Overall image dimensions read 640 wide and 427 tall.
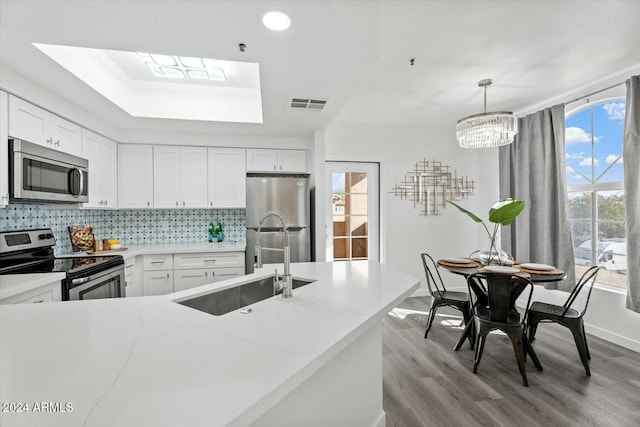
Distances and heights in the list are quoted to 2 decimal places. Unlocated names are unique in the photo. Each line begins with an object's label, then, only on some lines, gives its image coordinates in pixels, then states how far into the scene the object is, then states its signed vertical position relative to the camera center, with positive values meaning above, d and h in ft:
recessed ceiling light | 5.45 +3.47
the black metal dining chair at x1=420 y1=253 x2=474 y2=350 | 9.96 -2.89
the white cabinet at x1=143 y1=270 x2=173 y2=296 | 12.11 -2.59
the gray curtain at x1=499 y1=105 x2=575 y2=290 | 11.74 +0.89
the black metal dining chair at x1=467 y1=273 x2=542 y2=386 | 7.80 -2.81
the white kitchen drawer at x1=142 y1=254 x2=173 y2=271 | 12.08 -1.80
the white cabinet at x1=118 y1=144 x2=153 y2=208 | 12.82 +1.64
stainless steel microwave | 7.53 +1.13
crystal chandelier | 10.04 +2.76
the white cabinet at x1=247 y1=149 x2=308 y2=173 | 13.88 +2.41
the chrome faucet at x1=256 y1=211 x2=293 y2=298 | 4.94 -1.01
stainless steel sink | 5.26 -1.51
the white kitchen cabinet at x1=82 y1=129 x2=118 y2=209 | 10.93 +1.76
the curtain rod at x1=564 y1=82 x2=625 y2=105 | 10.26 +4.13
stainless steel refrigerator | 12.67 +0.09
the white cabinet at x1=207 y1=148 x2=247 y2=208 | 13.53 +1.61
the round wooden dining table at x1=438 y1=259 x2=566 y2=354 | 8.04 -1.76
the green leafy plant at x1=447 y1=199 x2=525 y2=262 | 9.41 +0.04
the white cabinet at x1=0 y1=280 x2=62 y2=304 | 6.07 -1.64
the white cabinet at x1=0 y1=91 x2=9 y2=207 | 7.27 +1.56
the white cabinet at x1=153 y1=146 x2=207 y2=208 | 13.12 +1.62
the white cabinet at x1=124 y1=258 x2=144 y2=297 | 11.02 -2.33
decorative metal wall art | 16.01 +1.35
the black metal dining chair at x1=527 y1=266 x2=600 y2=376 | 8.16 -2.86
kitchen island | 2.17 -1.31
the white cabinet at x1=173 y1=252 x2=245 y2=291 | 12.34 -2.09
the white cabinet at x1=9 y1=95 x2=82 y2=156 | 7.73 +2.47
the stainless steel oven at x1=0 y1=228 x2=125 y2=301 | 7.61 -1.32
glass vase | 9.98 -1.46
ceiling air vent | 9.64 +3.50
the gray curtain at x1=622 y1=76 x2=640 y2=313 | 9.40 +0.69
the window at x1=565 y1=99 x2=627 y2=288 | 10.63 +0.85
